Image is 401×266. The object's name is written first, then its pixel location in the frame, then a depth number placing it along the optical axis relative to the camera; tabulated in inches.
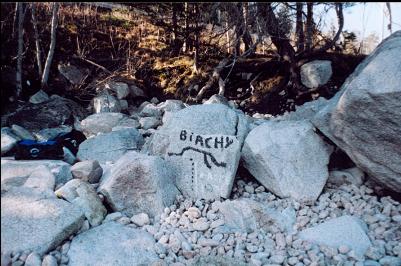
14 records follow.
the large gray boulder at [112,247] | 127.0
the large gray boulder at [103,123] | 271.9
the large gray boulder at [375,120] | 147.3
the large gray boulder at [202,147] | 171.2
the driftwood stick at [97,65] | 385.1
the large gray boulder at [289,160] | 172.2
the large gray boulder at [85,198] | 144.8
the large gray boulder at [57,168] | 161.4
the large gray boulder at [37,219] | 119.2
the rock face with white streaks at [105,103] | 338.6
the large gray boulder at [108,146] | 211.6
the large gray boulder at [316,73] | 333.1
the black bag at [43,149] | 157.6
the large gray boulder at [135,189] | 157.5
